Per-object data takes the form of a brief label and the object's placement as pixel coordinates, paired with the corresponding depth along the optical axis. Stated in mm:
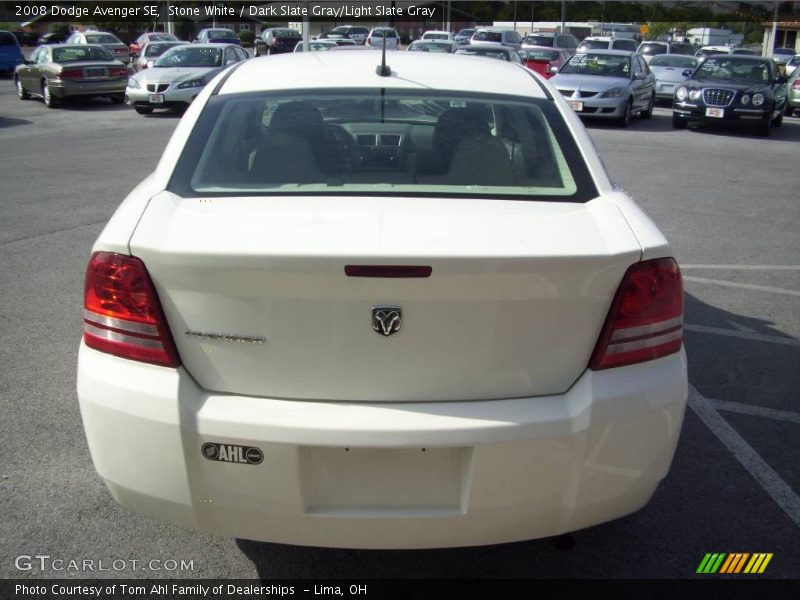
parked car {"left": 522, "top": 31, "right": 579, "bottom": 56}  36812
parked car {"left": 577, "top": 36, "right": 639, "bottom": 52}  34797
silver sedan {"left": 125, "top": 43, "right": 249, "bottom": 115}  18547
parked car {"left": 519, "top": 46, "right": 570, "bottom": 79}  27828
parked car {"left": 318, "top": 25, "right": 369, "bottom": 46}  46375
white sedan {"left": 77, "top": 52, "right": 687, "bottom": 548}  2332
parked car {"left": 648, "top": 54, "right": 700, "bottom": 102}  24547
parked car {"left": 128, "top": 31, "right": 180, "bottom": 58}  40212
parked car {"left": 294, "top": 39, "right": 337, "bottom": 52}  29827
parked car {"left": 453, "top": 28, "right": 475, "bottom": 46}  42325
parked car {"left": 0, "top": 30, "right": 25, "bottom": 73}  33000
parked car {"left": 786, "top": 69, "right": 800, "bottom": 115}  22094
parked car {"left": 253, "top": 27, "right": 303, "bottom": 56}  41425
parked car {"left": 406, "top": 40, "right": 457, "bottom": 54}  29359
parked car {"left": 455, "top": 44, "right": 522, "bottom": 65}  25656
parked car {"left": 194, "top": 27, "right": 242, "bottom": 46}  38303
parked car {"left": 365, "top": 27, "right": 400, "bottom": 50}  38975
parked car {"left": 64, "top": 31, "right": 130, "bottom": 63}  35625
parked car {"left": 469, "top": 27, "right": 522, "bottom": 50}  36125
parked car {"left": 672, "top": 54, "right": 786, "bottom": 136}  17328
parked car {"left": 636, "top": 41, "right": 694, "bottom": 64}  37438
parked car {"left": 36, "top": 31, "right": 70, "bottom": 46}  46722
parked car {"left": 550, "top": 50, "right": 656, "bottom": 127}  18047
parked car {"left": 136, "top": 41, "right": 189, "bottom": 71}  29812
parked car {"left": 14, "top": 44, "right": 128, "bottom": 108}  20422
